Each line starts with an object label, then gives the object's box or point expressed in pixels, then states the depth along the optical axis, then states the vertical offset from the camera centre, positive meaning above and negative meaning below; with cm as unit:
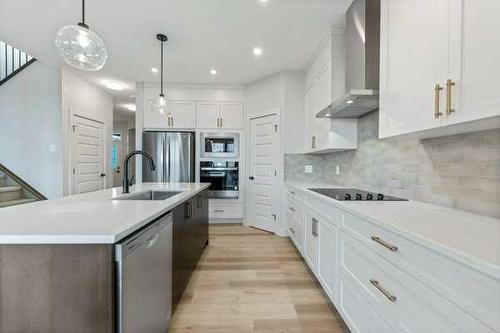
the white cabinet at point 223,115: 485 +95
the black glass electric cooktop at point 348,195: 191 -26
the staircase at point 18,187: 416 -41
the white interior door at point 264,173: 424 -15
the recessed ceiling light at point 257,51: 338 +157
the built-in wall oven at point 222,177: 480 -24
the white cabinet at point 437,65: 100 +50
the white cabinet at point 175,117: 482 +90
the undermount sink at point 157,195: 261 -33
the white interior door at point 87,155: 462 +15
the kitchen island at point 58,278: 94 -44
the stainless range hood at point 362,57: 207 +94
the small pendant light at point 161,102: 307 +80
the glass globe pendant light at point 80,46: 163 +79
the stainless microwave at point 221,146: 481 +35
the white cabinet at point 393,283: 75 -49
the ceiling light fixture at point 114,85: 494 +160
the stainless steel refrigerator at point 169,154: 470 +18
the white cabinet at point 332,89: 276 +88
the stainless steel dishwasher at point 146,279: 102 -57
